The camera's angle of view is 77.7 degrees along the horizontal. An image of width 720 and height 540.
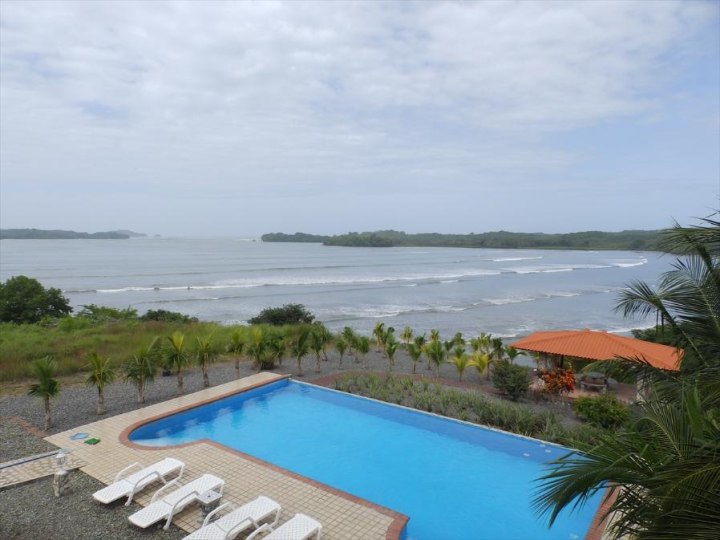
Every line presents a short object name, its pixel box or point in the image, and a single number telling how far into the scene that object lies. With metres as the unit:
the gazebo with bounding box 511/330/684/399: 12.13
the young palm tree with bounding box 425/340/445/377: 14.73
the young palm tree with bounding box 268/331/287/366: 15.27
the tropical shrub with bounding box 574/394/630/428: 9.90
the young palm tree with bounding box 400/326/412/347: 19.95
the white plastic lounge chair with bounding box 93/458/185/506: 6.75
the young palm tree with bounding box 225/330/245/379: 13.90
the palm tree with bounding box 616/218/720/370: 5.51
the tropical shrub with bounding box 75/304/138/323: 24.49
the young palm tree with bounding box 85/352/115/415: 10.27
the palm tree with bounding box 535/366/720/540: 2.53
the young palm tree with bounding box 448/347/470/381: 14.16
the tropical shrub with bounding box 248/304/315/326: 24.67
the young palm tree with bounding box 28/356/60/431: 9.43
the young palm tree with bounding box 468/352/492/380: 14.45
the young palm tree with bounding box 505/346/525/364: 14.53
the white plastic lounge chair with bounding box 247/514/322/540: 5.72
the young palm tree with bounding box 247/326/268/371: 14.92
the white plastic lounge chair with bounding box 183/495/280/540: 5.78
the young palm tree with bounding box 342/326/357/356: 17.02
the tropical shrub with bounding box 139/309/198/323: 24.70
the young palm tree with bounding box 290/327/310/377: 14.88
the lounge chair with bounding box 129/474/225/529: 6.20
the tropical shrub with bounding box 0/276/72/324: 26.50
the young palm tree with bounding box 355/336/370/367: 16.30
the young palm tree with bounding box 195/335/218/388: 12.81
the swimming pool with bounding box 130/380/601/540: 7.51
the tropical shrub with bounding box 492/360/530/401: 12.51
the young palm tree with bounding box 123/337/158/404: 11.05
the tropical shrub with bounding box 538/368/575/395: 11.97
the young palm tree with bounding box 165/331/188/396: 12.22
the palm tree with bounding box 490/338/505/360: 15.80
